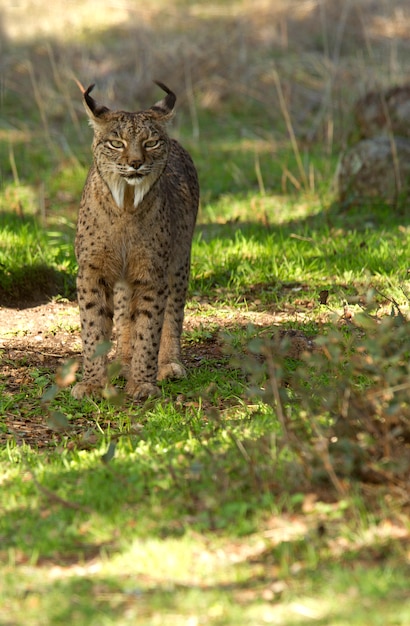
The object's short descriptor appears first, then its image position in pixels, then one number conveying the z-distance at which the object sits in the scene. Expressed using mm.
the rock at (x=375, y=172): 19078
